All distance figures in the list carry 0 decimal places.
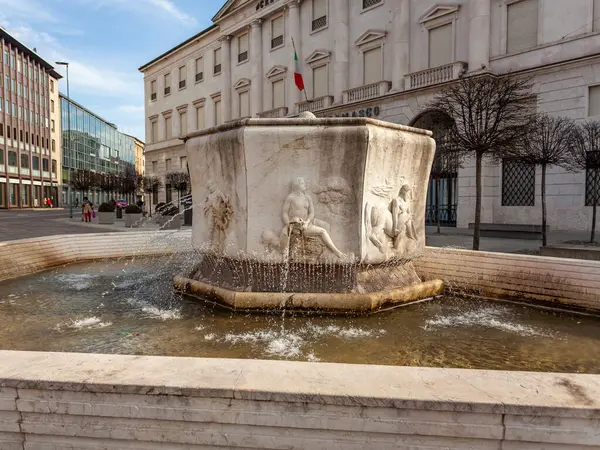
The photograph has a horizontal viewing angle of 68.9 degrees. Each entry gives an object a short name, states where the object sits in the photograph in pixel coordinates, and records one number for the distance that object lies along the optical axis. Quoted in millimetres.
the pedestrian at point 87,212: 27062
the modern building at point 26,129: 55969
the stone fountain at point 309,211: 5234
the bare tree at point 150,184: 37094
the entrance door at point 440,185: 19859
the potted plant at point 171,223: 21328
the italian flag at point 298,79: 23119
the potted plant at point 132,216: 22672
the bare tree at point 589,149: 13172
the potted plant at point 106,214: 24781
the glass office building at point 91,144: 76625
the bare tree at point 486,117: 10797
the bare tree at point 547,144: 13481
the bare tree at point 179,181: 31642
